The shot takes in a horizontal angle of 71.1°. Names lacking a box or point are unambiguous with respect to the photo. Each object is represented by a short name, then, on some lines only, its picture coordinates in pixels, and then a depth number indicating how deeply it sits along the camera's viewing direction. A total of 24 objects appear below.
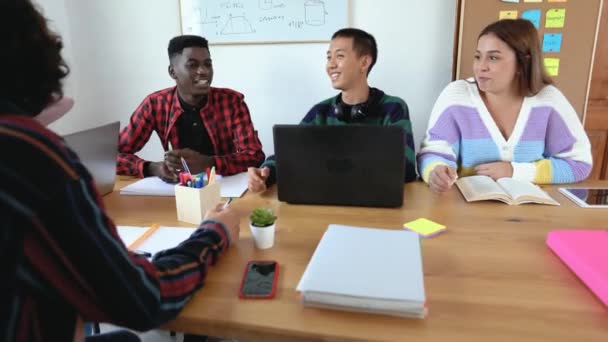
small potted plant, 0.89
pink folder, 0.70
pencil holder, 1.04
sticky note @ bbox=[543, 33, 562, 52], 2.20
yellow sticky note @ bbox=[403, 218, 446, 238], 0.95
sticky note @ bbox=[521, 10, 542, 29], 2.17
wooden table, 0.62
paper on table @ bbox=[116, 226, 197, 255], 0.90
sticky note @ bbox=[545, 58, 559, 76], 2.23
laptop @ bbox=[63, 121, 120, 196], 1.16
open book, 1.15
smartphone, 0.72
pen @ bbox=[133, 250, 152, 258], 0.86
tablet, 1.14
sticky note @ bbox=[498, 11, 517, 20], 2.18
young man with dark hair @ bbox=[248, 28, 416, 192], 1.72
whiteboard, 2.47
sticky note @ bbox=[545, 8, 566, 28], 2.16
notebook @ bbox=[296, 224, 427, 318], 0.65
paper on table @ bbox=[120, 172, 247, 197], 1.29
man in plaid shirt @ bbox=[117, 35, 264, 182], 1.82
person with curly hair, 0.49
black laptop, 1.06
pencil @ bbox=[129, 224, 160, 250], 0.91
